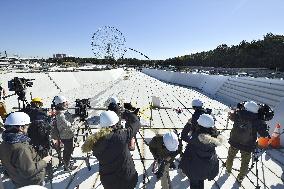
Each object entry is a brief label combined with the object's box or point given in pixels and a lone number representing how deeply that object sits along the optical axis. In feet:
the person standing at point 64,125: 12.00
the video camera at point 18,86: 15.60
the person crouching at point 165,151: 8.78
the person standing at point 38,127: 11.12
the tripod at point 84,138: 13.14
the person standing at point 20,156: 7.32
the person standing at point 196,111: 11.66
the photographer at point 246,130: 11.47
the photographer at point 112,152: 7.52
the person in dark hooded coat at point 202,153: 8.79
